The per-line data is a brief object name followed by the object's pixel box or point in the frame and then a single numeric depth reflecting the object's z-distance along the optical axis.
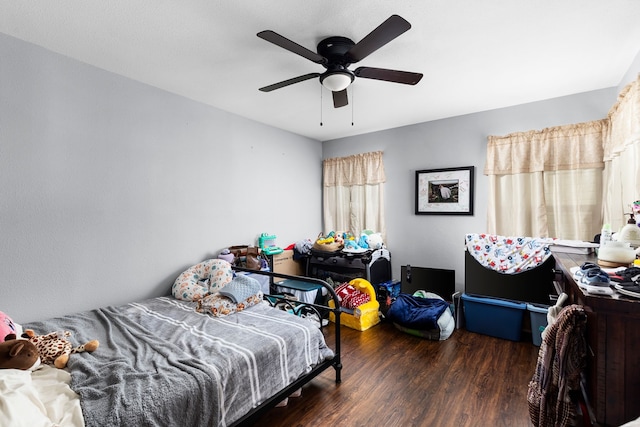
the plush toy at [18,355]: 1.38
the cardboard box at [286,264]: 3.84
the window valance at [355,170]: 4.33
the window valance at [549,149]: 2.87
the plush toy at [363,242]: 3.98
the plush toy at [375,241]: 4.02
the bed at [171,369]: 1.24
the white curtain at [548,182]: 2.92
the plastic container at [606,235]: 1.85
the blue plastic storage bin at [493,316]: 2.91
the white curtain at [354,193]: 4.34
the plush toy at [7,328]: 1.58
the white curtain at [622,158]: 1.98
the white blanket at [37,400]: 1.04
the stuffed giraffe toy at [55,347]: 1.61
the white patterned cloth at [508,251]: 2.83
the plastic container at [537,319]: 2.77
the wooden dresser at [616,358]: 1.16
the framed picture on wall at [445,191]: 3.62
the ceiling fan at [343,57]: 1.63
